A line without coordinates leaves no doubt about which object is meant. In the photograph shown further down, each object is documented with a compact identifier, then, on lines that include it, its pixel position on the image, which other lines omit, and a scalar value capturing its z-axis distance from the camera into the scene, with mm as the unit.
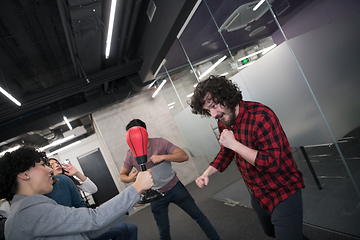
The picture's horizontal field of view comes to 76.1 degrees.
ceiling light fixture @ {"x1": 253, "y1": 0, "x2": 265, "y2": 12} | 2027
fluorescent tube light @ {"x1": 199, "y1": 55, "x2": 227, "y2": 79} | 2837
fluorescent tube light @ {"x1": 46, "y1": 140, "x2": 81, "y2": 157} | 10239
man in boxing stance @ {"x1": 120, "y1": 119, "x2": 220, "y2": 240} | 2434
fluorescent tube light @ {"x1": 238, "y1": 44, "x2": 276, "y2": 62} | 2148
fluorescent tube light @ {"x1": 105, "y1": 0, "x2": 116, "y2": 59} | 2634
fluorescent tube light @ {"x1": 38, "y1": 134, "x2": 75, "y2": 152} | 8741
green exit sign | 2542
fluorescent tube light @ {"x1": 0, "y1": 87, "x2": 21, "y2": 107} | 3411
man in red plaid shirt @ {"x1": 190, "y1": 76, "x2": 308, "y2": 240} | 1335
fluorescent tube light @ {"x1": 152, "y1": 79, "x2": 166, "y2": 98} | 4974
